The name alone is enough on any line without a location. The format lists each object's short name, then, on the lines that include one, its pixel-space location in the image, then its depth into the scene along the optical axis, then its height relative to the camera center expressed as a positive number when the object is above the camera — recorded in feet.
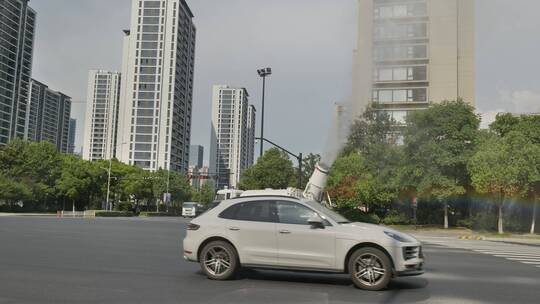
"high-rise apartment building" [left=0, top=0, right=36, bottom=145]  435.53 +114.20
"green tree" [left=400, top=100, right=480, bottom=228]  140.26 +15.87
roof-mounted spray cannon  79.51 +2.60
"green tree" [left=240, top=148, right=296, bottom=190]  236.22 +12.43
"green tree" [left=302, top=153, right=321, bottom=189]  242.78 +17.13
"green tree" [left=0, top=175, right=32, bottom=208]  195.11 -0.19
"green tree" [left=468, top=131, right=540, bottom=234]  122.21 +9.92
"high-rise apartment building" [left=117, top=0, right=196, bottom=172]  508.94 +113.56
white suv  28.12 -2.52
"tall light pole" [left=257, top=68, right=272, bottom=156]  143.63 +36.33
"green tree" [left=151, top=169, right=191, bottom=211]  324.39 +6.60
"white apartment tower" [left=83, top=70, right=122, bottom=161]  576.20 +92.58
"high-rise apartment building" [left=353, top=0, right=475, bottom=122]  216.74 +70.42
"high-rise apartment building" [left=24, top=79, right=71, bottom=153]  524.03 +84.85
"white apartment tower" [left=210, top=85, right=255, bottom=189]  545.44 +77.44
